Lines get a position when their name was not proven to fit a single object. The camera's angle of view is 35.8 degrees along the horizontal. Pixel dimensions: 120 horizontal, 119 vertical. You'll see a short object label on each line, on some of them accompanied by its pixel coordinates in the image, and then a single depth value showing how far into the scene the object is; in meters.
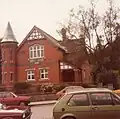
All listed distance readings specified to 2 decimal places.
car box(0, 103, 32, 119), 6.99
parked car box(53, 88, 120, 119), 7.03
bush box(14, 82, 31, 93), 27.16
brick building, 30.39
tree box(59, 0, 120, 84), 27.94
